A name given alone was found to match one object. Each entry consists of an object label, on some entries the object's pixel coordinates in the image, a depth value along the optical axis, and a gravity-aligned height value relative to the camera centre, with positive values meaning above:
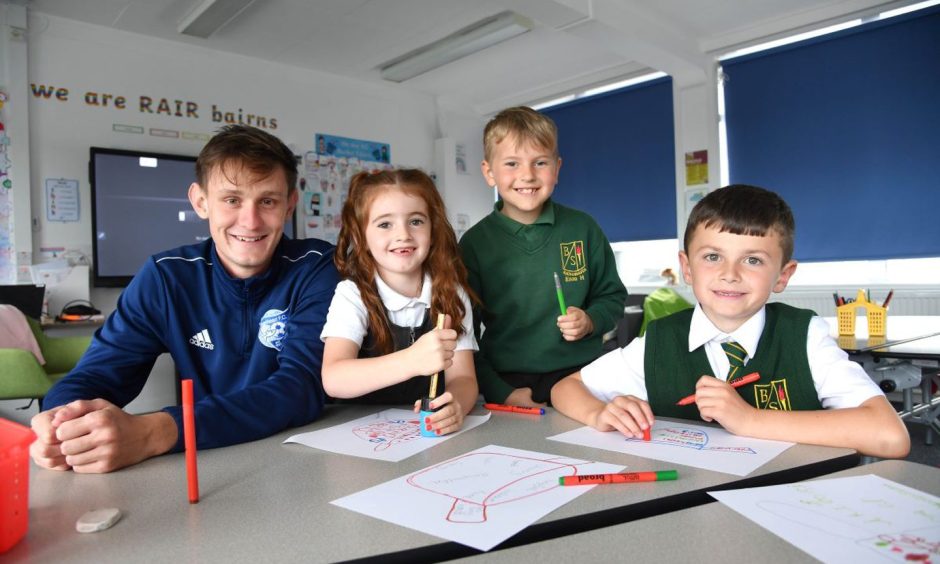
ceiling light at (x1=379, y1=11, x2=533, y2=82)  4.47 +1.89
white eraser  0.66 -0.25
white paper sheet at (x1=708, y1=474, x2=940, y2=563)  0.57 -0.26
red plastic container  0.61 -0.20
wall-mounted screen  4.32 +0.57
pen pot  2.41 -0.19
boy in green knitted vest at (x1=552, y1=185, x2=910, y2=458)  1.01 -0.16
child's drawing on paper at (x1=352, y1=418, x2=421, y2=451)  1.00 -0.26
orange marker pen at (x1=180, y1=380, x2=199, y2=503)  0.74 -0.20
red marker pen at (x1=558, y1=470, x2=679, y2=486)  0.77 -0.26
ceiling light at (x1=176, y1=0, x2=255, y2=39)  4.07 +1.88
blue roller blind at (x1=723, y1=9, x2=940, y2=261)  4.21 +1.01
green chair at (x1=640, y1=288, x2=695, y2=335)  4.21 -0.21
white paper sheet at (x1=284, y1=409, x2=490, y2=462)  0.95 -0.26
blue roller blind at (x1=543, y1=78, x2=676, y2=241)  5.53 +1.12
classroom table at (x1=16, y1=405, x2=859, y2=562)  0.61 -0.26
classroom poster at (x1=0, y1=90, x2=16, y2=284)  3.96 +0.48
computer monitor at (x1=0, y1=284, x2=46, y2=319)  3.66 -0.04
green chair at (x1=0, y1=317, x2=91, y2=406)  2.79 -0.40
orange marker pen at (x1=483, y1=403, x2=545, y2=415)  1.20 -0.26
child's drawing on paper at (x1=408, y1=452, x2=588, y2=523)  0.70 -0.26
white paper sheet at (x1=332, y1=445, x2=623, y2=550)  0.64 -0.26
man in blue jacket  1.27 -0.04
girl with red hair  1.30 +0.00
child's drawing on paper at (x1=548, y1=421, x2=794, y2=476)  0.85 -0.27
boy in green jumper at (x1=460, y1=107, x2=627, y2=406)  1.68 +0.03
